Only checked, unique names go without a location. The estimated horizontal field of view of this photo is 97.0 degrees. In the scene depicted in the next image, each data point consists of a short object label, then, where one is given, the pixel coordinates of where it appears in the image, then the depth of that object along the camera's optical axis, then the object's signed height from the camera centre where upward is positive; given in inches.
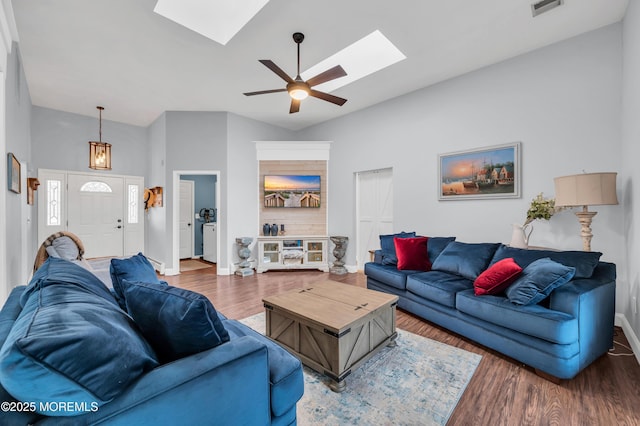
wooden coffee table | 79.7 -36.2
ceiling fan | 112.9 +53.9
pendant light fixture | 198.8 +38.8
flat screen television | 233.1 +16.1
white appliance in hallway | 265.6 -30.3
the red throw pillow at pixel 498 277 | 97.1 -23.7
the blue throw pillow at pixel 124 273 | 78.3 -17.7
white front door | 228.2 -1.9
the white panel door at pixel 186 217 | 277.3 -6.5
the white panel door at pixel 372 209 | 203.5 +0.9
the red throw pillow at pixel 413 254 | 140.0 -22.3
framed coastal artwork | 141.8 +19.8
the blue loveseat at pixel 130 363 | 31.0 -20.6
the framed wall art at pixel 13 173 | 105.3 +14.9
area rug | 68.2 -49.4
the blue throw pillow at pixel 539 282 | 85.4 -22.3
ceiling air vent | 104.6 +76.7
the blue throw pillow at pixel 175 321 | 45.2 -18.2
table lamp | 102.0 +6.4
